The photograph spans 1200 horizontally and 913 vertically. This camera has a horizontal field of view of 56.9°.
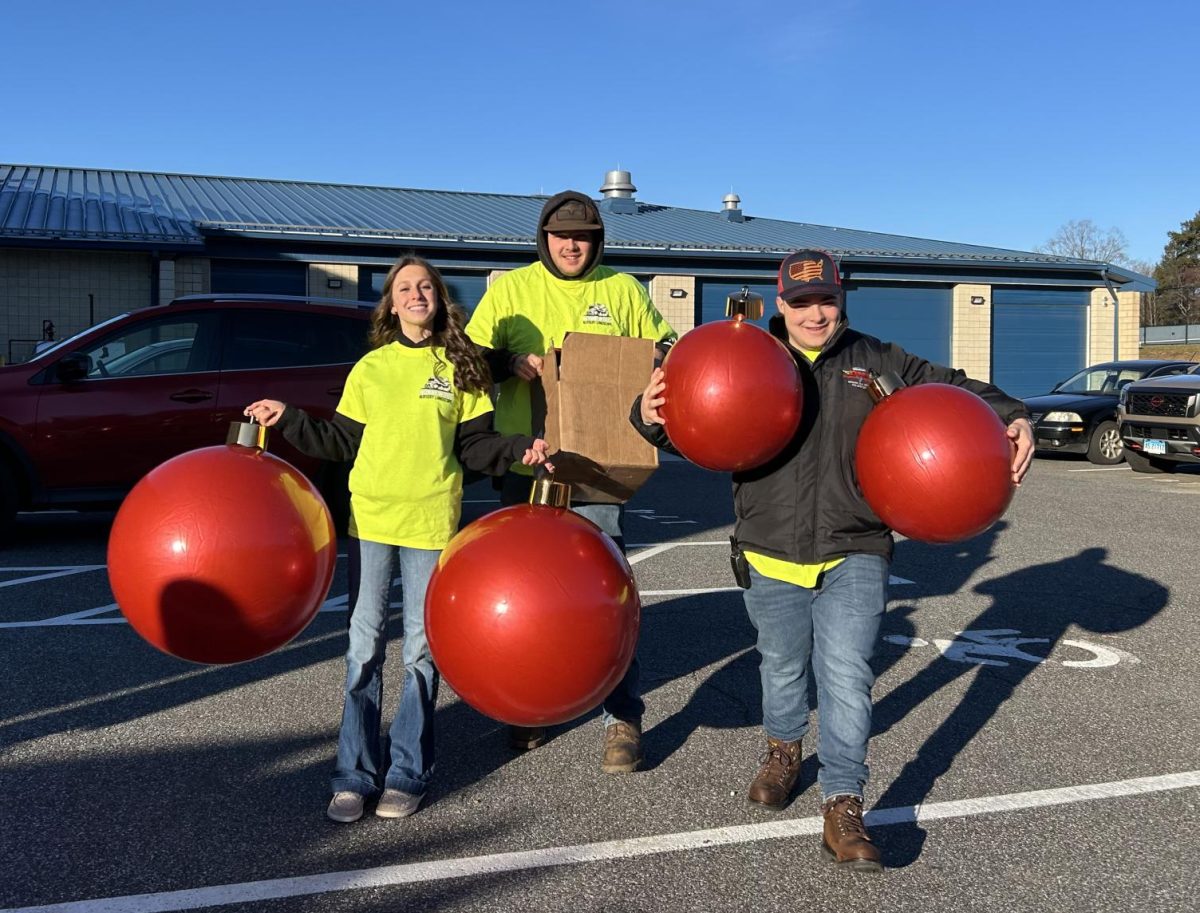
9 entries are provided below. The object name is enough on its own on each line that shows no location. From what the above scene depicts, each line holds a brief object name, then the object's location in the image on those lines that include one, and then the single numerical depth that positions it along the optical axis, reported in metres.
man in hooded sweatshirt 4.17
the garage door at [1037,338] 25.75
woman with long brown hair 3.73
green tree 76.62
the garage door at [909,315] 24.39
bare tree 70.68
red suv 8.98
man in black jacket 3.50
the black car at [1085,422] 17.64
